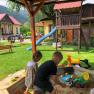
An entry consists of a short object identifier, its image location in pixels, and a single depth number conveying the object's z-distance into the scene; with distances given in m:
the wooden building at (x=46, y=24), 14.04
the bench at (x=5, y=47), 7.32
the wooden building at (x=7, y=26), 19.09
